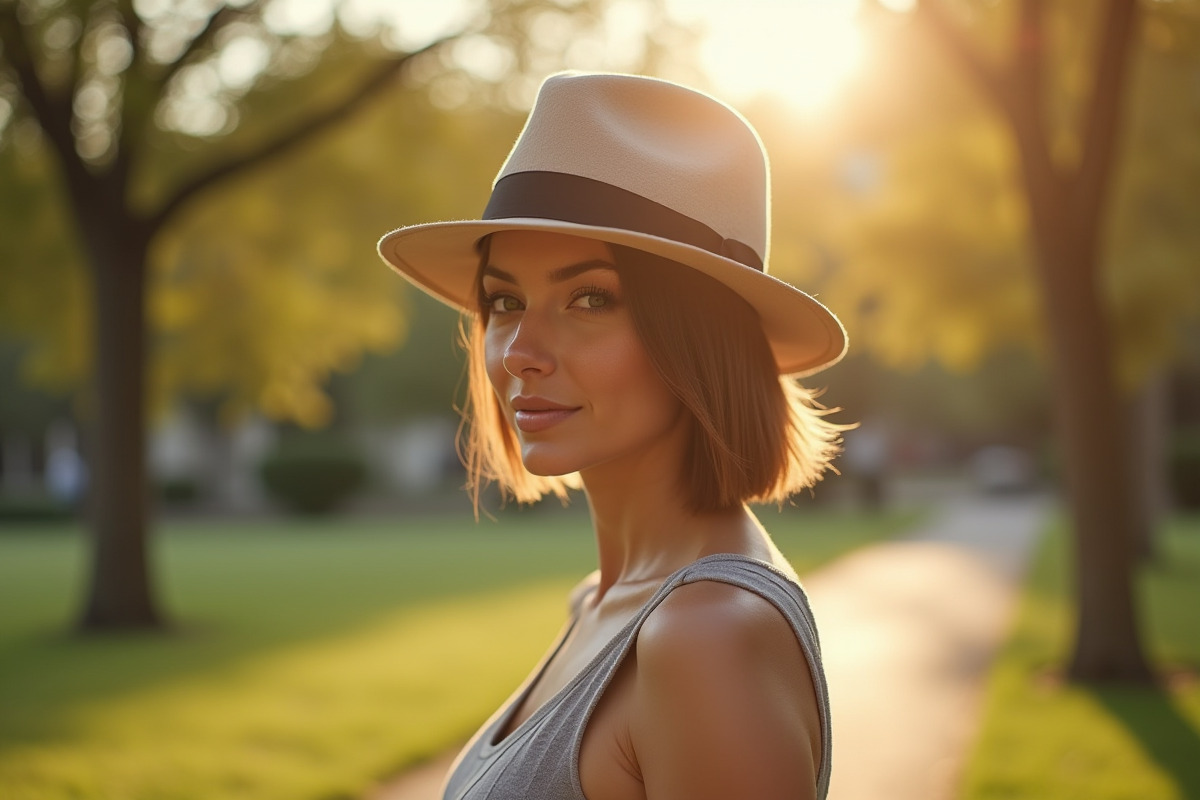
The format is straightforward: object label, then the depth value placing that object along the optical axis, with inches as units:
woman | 61.0
